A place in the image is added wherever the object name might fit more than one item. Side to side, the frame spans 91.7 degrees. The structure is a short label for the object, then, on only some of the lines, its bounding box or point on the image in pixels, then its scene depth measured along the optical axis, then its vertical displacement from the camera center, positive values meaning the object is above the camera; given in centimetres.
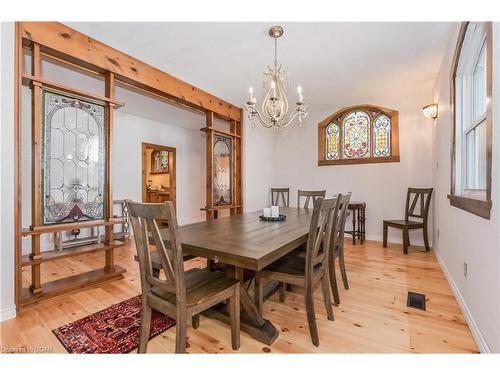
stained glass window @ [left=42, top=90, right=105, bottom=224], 215 +27
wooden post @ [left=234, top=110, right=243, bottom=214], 444 +29
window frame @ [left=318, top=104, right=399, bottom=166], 412 +92
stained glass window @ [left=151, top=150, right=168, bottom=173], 688 +74
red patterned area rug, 151 -100
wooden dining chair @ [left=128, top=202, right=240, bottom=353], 119 -58
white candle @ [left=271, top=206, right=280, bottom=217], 240 -25
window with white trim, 184 +62
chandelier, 223 +83
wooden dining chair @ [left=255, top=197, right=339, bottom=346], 154 -58
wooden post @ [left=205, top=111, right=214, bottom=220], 385 +46
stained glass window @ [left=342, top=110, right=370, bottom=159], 443 +98
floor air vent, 201 -98
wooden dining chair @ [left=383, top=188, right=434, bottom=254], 353 -43
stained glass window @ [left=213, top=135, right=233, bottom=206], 402 +29
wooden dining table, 128 -34
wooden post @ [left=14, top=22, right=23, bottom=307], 186 +20
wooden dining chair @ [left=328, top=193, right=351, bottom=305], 206 -55
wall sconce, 326 +104
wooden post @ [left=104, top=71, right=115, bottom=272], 252 +50
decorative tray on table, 233 -30
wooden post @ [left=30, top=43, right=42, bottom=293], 202 +33
